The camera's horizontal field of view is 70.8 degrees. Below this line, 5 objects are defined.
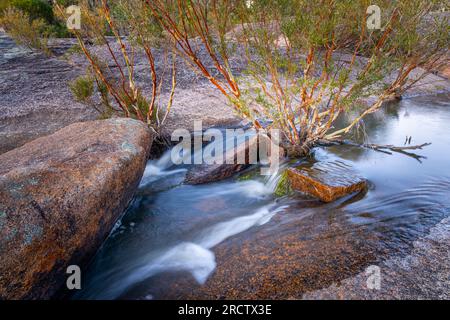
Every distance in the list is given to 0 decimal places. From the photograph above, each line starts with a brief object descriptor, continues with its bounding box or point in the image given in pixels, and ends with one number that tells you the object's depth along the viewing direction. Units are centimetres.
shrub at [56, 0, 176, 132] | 605
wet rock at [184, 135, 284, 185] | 616
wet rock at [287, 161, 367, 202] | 468
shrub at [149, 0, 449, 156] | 514
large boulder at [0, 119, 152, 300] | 293
